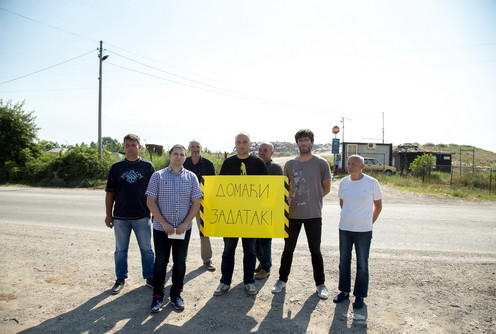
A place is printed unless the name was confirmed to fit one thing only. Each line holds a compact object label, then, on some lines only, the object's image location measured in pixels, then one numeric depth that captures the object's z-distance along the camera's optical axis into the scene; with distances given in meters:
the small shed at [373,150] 30.71
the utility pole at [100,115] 20.36
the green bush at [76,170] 19.55
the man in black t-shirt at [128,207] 4.27
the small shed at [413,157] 34.50
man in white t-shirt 3.90
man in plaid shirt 3.78
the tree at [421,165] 23.36
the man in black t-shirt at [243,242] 4.21
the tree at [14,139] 21.38
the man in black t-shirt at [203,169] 5.20
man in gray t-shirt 4.20
